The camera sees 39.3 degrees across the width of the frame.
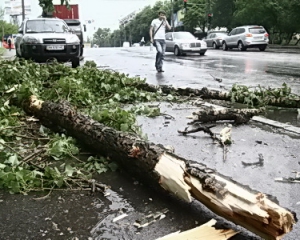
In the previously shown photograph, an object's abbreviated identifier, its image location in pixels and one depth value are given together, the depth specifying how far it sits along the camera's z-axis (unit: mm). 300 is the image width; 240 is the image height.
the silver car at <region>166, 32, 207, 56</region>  26859
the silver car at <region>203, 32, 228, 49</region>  39219
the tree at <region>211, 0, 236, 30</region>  52625
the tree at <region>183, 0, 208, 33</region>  63500
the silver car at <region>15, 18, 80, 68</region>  15203
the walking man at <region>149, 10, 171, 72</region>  13797
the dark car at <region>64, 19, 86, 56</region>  25188
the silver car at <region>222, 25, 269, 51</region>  32469
